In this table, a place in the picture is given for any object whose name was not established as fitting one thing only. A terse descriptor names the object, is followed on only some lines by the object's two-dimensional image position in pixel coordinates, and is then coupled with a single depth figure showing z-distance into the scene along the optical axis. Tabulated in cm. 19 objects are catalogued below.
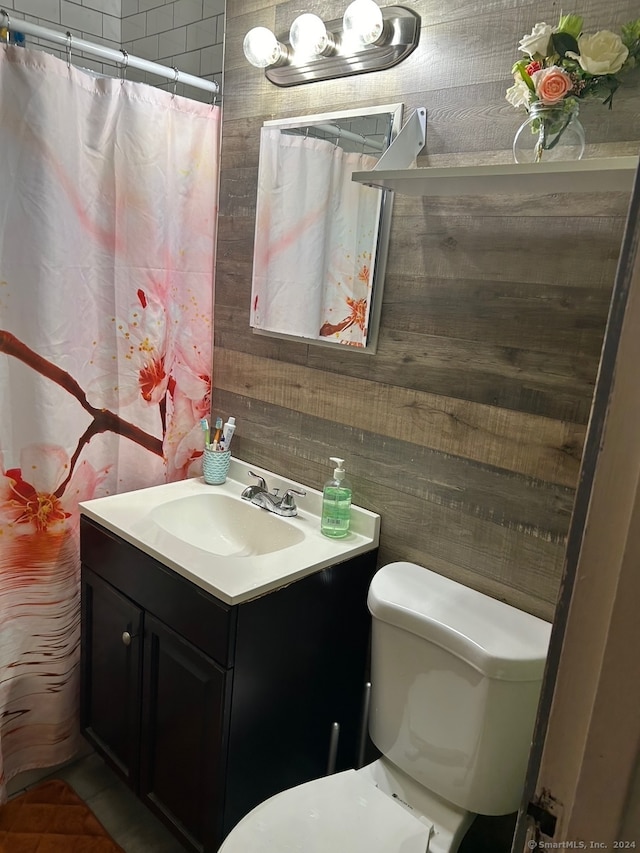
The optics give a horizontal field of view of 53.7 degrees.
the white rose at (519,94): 117
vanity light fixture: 145
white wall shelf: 100
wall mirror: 157
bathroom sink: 176
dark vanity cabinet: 143
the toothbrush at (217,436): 196
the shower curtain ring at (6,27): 148
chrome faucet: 177
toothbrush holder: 196
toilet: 122
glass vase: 115
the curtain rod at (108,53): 150
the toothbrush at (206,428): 198
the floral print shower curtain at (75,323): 160
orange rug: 171
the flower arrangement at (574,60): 108
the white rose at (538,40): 112
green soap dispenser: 163
